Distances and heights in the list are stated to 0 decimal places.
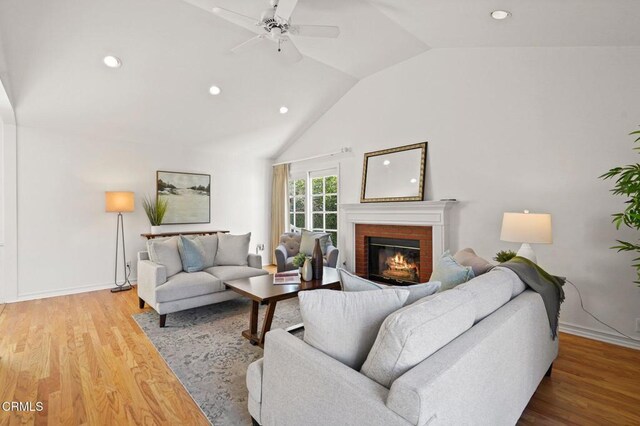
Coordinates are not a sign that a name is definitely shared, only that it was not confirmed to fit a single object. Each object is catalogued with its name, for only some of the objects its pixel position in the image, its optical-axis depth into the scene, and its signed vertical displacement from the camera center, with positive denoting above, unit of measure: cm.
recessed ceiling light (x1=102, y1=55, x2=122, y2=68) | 336 +156
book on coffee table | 322 -73
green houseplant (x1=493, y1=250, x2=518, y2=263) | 291 -42
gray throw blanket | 203 -48
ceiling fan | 245 +156
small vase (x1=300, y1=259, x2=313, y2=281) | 330 -66
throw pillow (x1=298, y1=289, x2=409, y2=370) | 135 -48
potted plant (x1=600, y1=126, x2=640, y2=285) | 217 +15
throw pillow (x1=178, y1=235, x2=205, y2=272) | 374 -56
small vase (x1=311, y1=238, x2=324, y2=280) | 337 -56
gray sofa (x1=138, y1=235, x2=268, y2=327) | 322 -84
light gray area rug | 199 -120
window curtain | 651 +9
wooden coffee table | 278 -76
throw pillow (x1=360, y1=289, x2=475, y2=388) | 111 -46
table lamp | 276 -17
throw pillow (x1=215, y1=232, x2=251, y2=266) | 416 -56
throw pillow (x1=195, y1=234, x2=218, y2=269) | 405 -52
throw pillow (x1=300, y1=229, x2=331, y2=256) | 498 -51
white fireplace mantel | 395 -11
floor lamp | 450 +5
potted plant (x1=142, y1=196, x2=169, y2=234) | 505 -6
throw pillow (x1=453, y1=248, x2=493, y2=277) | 225 -38
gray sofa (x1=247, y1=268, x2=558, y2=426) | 100 -64
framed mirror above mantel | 426 +51
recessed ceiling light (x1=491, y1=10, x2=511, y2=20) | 261 +164
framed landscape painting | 534 +21
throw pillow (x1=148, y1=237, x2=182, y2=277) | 358 -54
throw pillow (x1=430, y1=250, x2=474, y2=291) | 200 -41
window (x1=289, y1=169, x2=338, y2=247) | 567 +15
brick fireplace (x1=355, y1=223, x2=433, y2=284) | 418 -51
